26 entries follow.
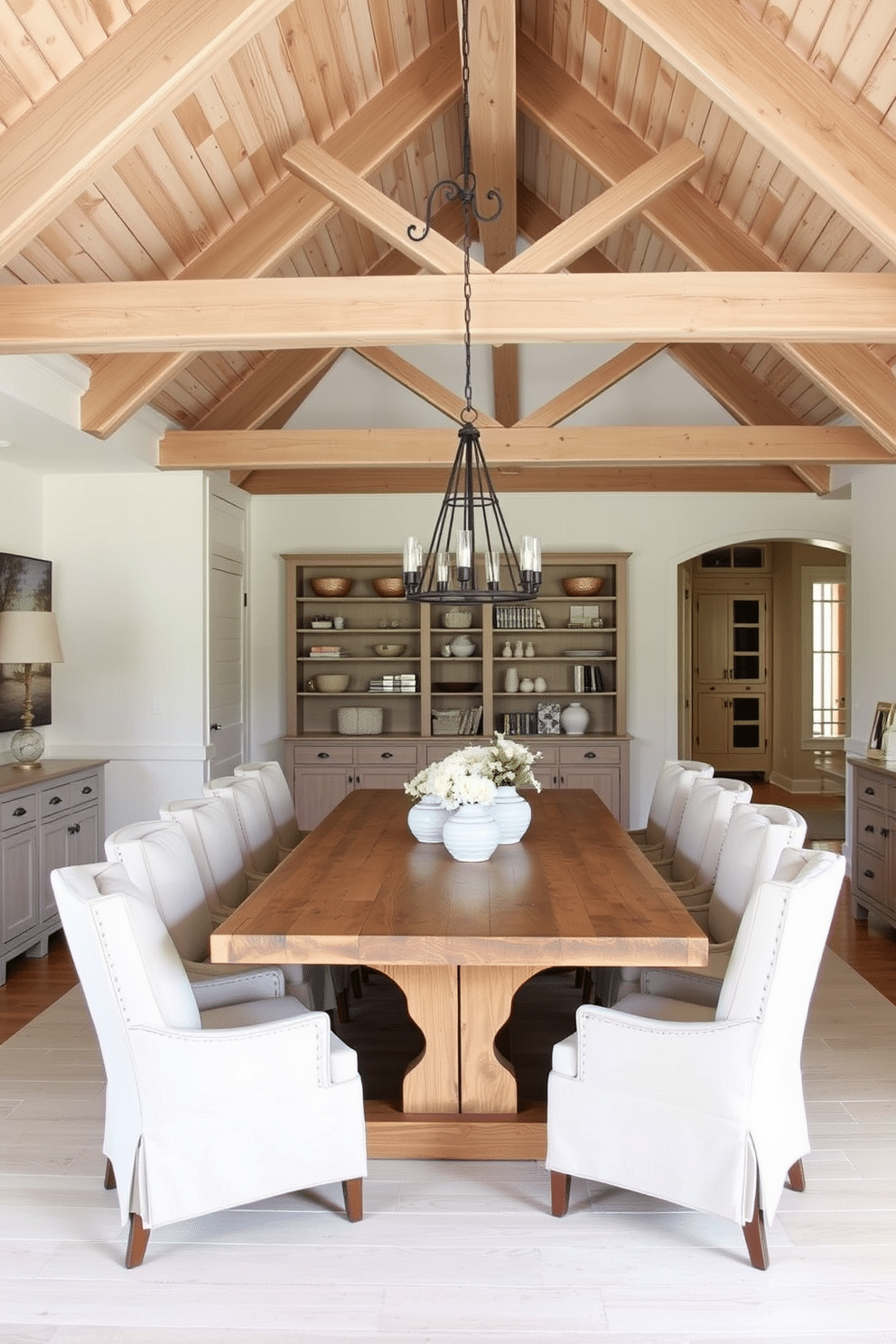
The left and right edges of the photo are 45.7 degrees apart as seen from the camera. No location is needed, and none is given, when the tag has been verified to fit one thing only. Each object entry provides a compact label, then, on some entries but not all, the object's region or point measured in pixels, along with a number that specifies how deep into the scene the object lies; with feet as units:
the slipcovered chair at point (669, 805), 14.70
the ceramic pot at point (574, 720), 24.31
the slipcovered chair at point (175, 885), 9.85
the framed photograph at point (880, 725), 19.25
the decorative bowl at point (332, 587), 24.52
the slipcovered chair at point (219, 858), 11.68
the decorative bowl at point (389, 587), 24.36
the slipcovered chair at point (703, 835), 12.46
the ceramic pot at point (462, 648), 24.71
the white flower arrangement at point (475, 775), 11.10
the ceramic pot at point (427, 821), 12.37
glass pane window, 35.53
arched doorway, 35.99
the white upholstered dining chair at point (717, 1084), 8.04
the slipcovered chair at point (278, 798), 15.58
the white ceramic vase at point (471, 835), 11.25
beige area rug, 7.47
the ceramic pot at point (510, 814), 12.44
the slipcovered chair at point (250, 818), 13.64
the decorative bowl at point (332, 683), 24.75
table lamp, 17.25
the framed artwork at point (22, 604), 18.41
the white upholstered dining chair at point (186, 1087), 8.09
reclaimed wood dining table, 8.63
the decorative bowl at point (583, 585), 24.27
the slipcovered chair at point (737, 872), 10.24
